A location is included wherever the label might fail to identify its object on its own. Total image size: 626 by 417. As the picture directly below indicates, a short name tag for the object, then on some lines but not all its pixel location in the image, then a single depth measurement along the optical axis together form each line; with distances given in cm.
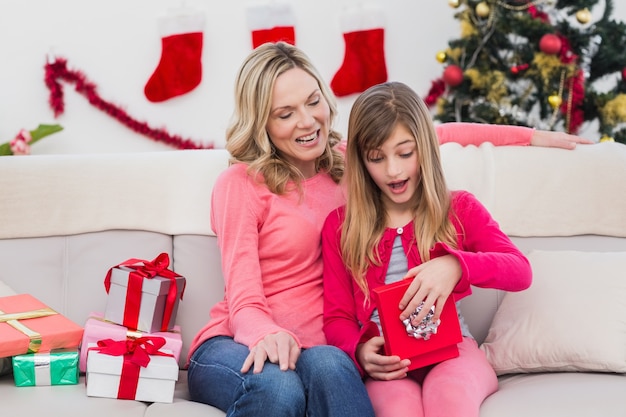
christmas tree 312
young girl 168
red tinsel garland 357
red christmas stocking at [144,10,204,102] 356
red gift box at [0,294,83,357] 181
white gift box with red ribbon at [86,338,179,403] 178
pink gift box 195
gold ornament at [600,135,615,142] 312
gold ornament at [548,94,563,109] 313
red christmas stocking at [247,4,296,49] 358
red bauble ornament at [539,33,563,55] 308
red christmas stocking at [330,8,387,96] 361
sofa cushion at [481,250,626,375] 186
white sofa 222
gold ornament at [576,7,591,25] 304
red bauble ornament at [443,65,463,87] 327
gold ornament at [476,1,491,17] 319
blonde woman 181
